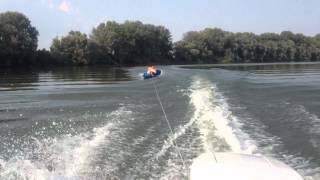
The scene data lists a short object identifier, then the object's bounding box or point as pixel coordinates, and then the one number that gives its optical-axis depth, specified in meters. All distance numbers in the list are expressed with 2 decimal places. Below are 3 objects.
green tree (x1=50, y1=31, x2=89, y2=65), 79.96
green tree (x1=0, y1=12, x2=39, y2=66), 70.12
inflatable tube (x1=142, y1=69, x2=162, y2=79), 33.91
